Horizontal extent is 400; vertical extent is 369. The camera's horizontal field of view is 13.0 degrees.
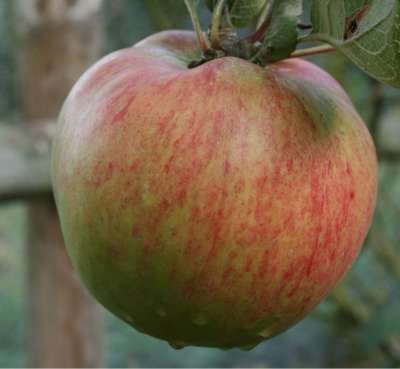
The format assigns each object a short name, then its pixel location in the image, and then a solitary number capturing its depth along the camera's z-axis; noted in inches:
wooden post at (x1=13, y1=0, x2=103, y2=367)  69.8
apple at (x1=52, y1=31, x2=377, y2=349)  16.9
